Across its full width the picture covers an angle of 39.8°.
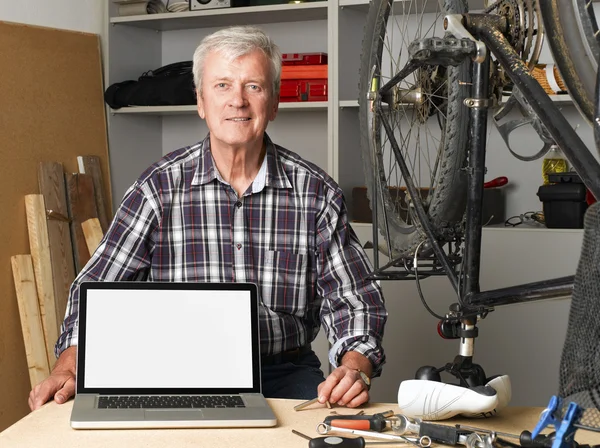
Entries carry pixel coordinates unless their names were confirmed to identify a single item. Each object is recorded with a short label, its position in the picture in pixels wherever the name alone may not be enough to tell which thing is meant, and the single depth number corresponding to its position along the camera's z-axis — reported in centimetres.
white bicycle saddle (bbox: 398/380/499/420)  114
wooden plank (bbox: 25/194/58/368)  297
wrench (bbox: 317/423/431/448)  110
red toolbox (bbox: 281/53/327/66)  308
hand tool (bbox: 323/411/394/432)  115
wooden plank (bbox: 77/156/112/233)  323
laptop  129
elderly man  178
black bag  329
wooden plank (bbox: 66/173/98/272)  313
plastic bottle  288
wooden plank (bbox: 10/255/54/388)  293
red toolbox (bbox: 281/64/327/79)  307
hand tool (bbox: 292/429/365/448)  105
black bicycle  93
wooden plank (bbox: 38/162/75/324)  303
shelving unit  336
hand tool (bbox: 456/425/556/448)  97
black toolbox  265
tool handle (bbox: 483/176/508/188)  302
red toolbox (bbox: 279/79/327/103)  308
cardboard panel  291
